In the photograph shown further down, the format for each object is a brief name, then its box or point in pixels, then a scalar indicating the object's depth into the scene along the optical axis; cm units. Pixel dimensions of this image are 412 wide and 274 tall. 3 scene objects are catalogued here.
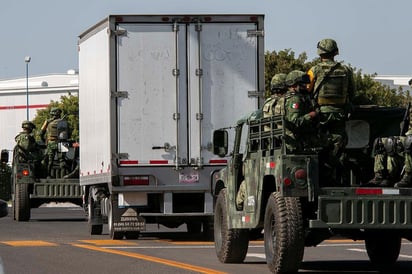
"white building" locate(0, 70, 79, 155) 14838
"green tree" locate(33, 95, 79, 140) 9698
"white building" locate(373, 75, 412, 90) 14400
